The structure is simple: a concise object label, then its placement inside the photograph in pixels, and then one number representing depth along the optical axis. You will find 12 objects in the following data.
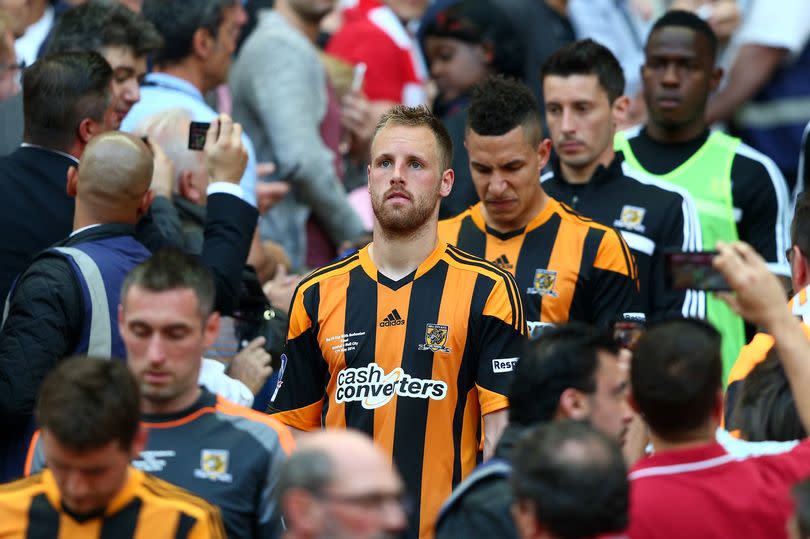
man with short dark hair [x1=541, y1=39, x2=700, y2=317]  15.36
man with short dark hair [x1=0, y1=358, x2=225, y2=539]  8.58
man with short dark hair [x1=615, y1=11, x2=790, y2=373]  16.41
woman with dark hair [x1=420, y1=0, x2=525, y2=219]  20.14
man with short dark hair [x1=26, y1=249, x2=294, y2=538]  9.87
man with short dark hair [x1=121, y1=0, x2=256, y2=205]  17.22
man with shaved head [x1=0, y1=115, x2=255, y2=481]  11.34
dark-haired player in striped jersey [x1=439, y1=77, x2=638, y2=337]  13.56
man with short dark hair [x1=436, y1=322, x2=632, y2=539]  8.74
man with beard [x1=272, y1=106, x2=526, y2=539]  11.77
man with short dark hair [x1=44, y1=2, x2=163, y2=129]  15.81
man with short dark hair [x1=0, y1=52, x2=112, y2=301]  13.04
